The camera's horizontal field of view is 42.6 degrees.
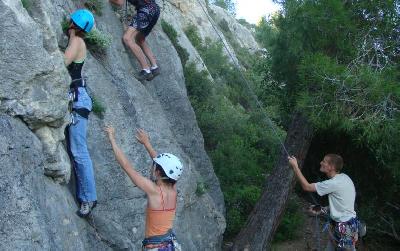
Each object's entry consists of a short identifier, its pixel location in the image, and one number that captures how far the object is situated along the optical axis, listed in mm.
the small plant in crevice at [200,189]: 9352
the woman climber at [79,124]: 5953
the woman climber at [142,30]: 9156
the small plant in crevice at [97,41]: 8031
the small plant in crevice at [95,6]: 9055
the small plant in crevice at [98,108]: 7285
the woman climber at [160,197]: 4992
